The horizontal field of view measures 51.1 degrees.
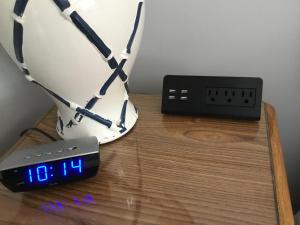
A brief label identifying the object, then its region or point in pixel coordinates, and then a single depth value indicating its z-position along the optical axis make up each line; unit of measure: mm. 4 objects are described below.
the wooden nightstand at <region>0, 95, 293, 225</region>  380
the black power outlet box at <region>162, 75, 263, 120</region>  520
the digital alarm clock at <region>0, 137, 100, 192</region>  402
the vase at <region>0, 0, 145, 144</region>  352
